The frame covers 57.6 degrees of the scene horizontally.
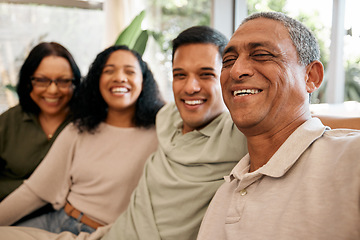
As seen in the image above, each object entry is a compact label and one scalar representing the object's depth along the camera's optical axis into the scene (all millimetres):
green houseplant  2770
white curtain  3615
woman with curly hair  1815
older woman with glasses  2186
